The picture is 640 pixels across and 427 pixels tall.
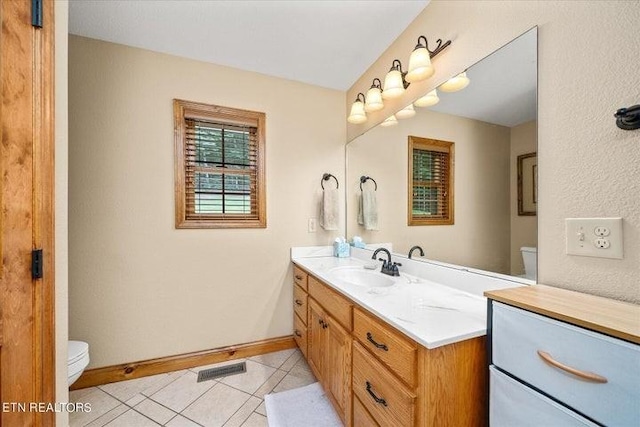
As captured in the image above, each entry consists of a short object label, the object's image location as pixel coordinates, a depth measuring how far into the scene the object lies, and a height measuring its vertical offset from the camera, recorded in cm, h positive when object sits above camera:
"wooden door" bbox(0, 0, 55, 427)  74 +1
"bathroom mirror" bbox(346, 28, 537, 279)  100 +27
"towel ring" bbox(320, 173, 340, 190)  233 +34
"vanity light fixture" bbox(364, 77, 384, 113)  184 +85
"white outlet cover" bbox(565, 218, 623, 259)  73 -8
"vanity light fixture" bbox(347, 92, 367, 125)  203 +83
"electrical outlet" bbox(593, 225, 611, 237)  75 -6
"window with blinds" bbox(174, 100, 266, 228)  191 +38
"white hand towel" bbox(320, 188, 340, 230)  224 +3
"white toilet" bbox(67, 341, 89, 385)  139 -84
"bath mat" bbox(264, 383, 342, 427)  139 -117
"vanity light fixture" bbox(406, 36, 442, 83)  134 +81
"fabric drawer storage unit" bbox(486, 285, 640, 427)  52 -36
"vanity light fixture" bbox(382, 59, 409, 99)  158 +84
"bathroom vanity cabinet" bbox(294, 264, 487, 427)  77 -59
